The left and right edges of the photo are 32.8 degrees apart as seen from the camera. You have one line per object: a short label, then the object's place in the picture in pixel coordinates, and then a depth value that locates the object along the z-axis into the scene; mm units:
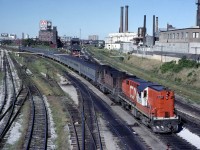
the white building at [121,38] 163462
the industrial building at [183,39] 76712
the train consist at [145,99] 23516
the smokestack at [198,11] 92675
